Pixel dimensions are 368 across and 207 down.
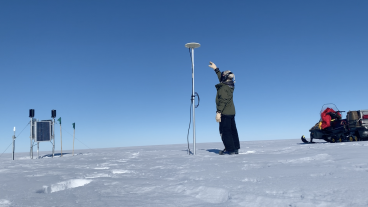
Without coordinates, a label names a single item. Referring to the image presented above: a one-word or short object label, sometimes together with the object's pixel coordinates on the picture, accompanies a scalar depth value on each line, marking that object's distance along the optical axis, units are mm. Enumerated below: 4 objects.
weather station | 9531
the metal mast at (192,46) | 6747
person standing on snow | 5699
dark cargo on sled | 8672
